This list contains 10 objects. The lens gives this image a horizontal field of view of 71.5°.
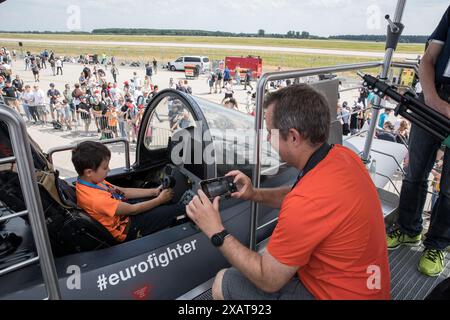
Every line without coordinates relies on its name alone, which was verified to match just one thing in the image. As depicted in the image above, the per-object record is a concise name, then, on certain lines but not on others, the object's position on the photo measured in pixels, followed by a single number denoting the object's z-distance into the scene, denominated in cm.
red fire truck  3274
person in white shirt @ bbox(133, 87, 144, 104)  1568
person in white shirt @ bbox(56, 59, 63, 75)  2762
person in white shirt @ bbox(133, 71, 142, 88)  2008
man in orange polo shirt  127
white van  3359
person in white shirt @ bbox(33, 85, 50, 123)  1276
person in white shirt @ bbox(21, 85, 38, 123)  1260
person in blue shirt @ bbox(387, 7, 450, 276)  223
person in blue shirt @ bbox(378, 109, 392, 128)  933
